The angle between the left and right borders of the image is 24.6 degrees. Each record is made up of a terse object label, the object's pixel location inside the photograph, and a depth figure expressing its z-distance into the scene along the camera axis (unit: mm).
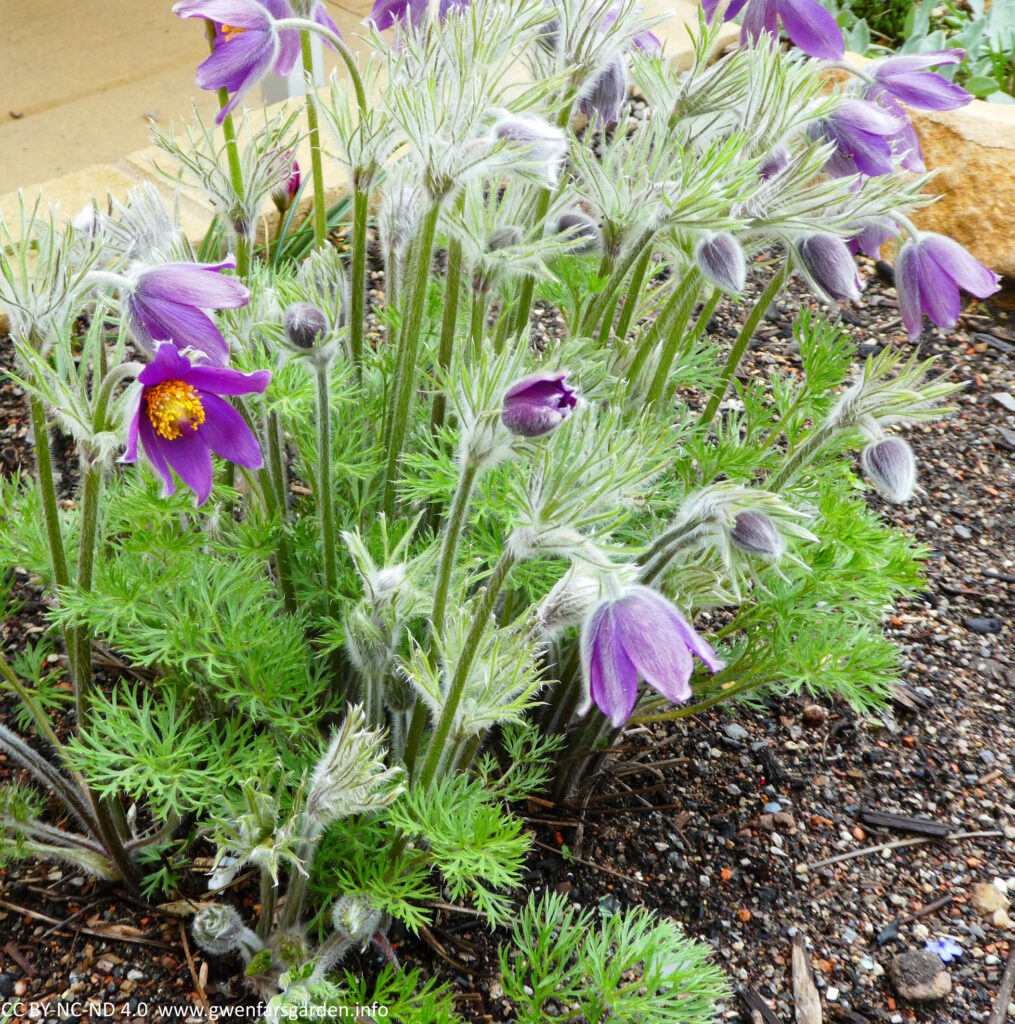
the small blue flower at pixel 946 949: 808
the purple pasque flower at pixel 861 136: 737
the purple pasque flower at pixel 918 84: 775
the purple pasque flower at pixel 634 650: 642
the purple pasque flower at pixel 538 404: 625
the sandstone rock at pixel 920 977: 789
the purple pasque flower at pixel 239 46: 723
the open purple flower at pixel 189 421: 657
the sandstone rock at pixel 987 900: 831
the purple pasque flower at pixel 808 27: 762
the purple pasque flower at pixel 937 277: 771
